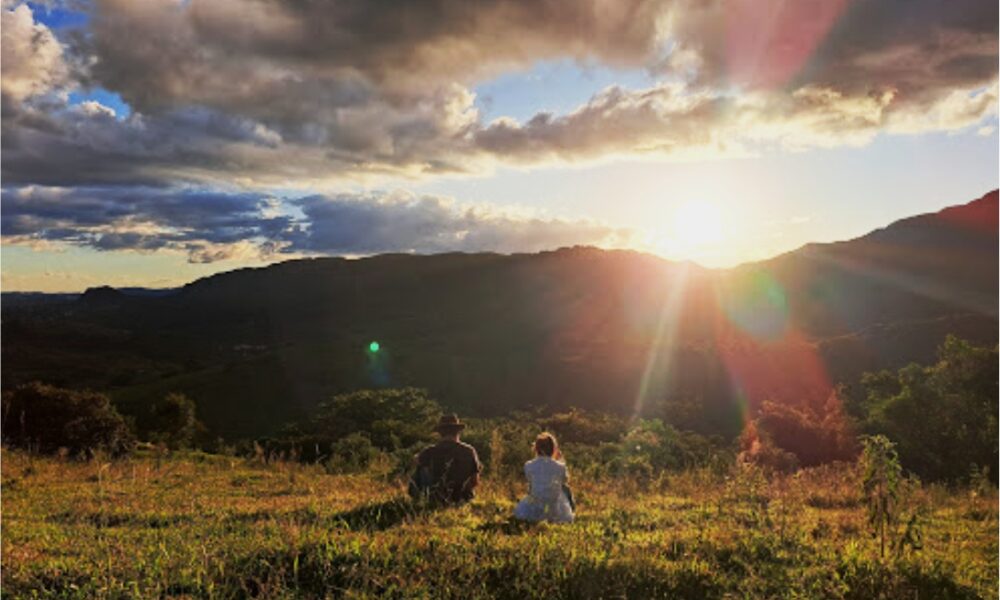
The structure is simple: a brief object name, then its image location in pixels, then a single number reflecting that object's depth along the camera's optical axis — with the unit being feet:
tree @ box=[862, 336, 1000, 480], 76.38
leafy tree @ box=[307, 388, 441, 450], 123.95
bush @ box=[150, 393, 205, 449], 116.37
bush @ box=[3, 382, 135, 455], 75.20
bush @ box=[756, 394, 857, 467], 92.02
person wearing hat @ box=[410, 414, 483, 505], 37.76
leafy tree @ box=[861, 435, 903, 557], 26.43
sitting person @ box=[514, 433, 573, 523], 34.71
